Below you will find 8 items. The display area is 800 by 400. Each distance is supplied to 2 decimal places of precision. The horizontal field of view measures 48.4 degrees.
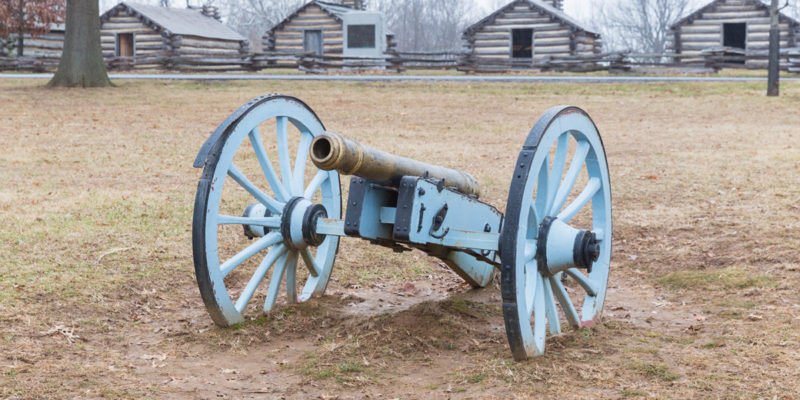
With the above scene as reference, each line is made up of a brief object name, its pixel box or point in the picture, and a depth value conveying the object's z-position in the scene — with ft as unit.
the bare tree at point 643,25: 223.51
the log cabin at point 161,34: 124.47
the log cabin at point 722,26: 113.91
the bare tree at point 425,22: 231.50
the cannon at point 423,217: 14.26
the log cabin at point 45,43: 123.65
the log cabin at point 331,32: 123.34
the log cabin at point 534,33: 117.39
